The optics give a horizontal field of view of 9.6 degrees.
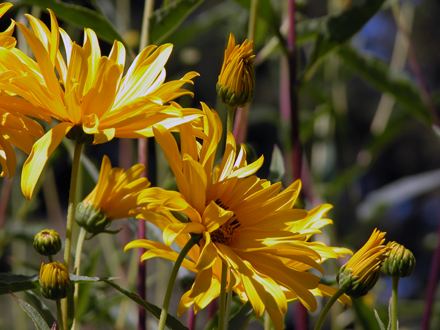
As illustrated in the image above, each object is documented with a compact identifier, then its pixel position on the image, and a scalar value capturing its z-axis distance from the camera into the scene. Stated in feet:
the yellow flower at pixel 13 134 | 3.54
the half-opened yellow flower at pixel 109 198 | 3.53
